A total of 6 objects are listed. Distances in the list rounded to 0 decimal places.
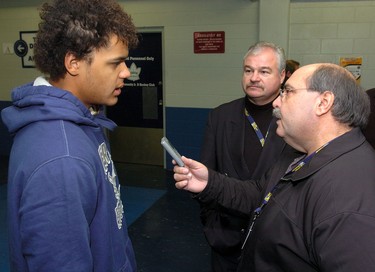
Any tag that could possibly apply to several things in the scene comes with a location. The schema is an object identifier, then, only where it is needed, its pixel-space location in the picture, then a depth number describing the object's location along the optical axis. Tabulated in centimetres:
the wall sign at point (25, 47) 568
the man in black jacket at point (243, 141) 185
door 537
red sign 482
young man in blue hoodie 90
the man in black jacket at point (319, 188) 95
